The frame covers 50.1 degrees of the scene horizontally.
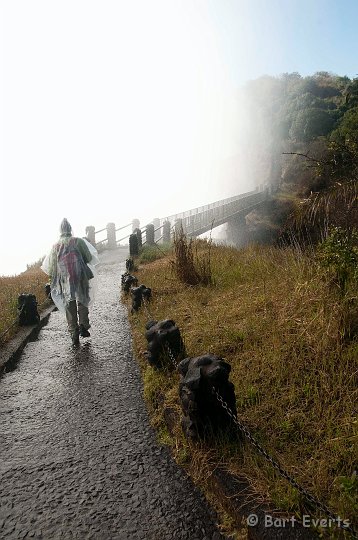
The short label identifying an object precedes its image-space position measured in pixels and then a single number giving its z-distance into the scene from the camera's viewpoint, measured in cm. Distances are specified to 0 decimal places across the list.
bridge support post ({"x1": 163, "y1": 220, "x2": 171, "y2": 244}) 1812
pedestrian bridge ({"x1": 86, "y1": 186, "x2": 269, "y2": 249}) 1806
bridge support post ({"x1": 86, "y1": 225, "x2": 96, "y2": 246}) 1794
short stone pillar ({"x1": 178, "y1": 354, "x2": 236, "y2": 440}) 276
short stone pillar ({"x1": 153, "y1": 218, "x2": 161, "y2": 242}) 2153
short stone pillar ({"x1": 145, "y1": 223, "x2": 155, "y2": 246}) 1597
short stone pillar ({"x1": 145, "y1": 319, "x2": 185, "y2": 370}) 416
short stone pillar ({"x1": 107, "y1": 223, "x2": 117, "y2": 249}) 1945
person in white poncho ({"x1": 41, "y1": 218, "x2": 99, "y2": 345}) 555
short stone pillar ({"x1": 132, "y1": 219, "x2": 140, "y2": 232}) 2253
